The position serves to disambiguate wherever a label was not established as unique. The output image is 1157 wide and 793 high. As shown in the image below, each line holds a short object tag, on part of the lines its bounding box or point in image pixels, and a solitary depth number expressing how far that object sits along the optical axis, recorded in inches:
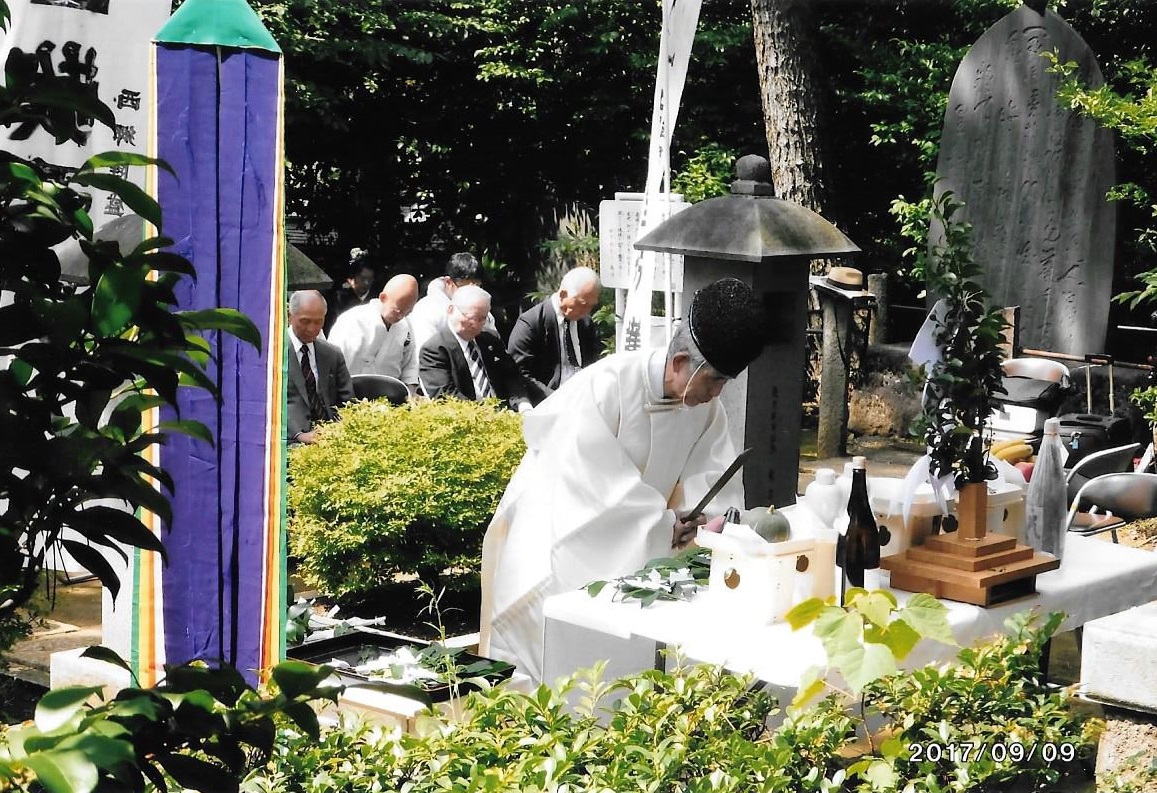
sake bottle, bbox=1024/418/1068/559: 172.4
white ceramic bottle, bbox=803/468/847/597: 153.9
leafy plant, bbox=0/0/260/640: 56.4
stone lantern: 242.7
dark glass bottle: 153.7
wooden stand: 155.0
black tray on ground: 163.8
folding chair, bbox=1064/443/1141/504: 300.5
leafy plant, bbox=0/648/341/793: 49.2
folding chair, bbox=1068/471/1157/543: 258.4
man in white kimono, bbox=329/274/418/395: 378.0
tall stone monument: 470.3
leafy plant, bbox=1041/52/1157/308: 329.1
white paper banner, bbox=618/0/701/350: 315.3
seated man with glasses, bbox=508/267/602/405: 360.2
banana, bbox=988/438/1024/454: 231.3
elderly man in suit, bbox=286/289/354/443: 305.0
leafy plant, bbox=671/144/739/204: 559.2
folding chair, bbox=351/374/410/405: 343.3
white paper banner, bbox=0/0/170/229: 210.1
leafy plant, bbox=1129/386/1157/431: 316.9
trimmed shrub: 263.3
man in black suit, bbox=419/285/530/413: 324.2
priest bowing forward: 186.9
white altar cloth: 140.8
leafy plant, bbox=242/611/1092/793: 100.7
